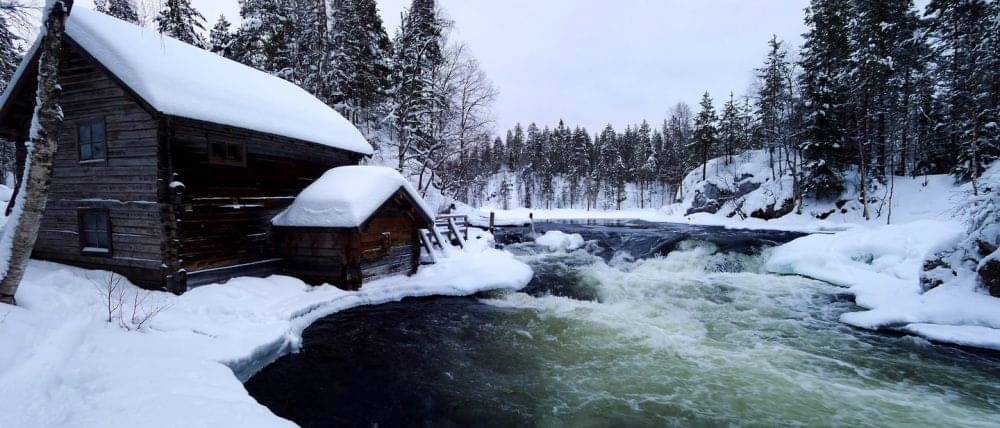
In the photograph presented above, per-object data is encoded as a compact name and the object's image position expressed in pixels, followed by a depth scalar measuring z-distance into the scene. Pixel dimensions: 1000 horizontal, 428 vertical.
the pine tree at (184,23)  23.80
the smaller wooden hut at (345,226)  11.87
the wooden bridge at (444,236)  16.42
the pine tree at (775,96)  37.31
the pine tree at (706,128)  48.28
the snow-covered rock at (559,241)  24.23
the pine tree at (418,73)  25.80
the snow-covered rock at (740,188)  36.88
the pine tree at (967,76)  19.34
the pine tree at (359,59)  26.91
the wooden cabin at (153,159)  9.90
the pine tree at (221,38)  28.60
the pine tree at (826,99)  31.36
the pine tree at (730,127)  51.00
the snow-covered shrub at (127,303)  7.11
